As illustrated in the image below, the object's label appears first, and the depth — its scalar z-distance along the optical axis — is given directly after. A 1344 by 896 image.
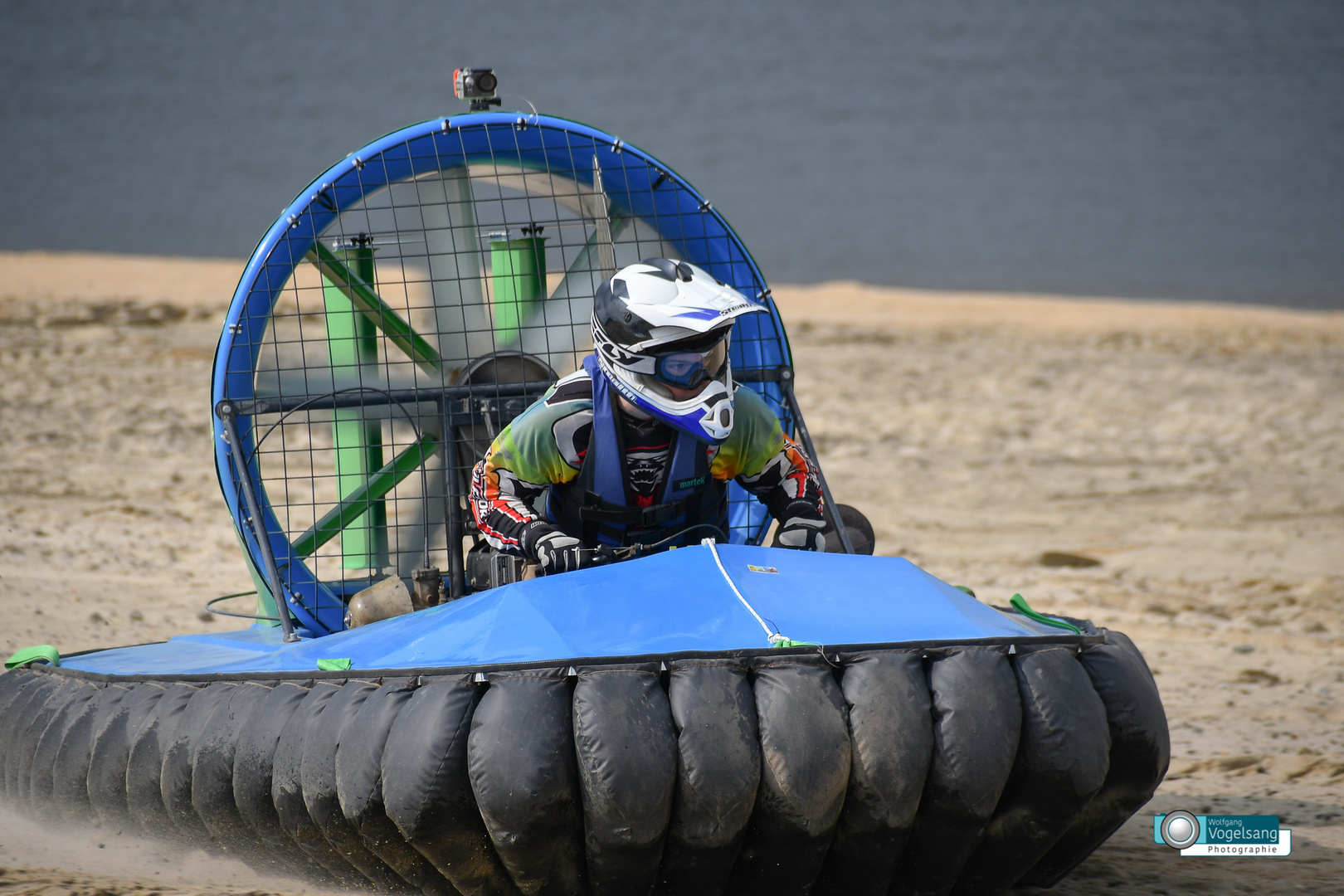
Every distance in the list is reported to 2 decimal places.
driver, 22.18
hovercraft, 21.67
